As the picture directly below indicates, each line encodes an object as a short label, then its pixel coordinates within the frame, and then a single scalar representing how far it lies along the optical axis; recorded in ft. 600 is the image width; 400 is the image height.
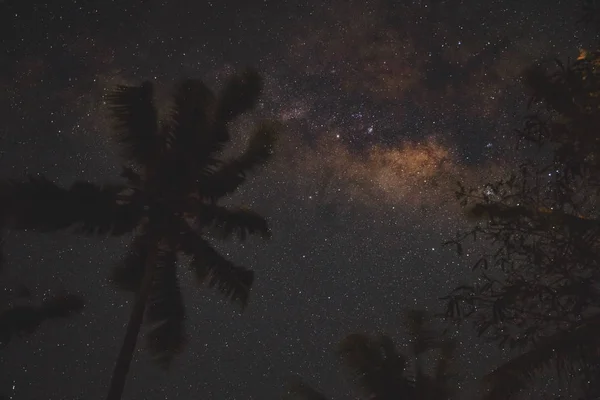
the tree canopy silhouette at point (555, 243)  26.37
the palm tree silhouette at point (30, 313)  50.49
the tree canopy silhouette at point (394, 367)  50.49
